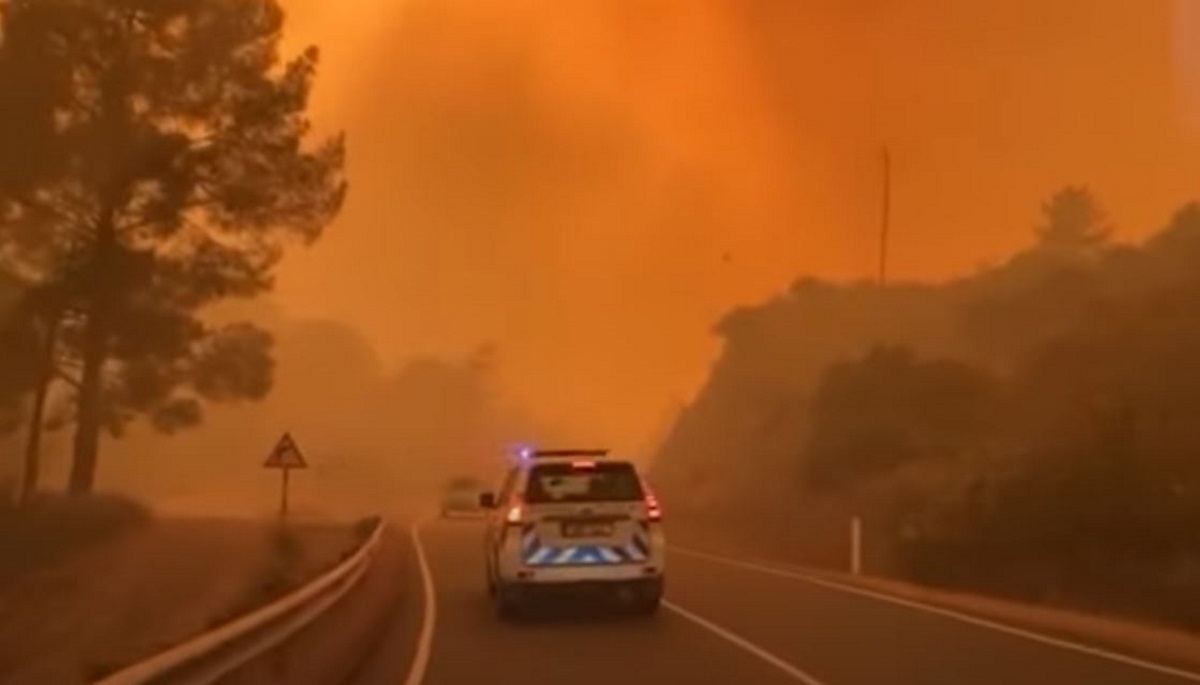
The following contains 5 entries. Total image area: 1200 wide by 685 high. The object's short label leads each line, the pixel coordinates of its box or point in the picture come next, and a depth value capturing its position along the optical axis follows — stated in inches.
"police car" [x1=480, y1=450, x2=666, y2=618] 866.8
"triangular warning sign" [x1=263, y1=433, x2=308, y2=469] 1409.9
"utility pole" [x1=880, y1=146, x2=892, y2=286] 4097.0
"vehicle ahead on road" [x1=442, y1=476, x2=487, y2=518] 2871.1
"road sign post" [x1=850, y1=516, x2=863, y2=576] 1310.3
